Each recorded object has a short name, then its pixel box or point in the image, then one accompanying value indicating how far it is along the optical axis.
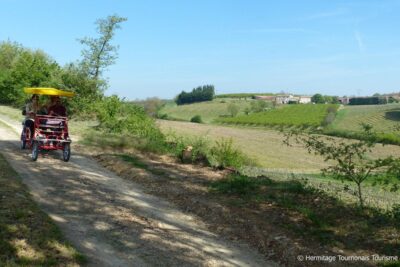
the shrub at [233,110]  100.25
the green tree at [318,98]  125.95
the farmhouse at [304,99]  144.88
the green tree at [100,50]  26.70
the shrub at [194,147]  14.20
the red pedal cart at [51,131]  12.99
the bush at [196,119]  88.38
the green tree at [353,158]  8.48
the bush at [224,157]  13.68
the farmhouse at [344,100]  112.68
